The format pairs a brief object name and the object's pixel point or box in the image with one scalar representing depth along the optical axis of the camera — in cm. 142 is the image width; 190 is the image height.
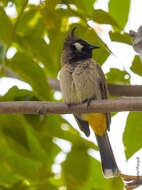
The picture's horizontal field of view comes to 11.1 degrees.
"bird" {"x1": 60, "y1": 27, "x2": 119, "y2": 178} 550
